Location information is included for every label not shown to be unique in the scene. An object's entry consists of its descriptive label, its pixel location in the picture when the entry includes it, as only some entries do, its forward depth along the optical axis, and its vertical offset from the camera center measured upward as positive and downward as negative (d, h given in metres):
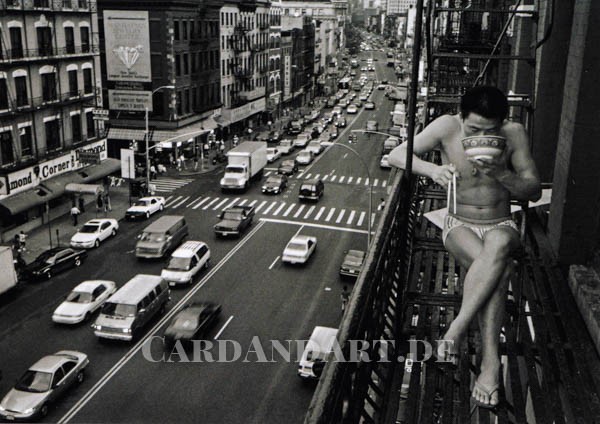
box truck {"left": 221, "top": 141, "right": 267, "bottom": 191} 52.94 -11.01
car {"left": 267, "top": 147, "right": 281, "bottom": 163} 68.12 -12.83
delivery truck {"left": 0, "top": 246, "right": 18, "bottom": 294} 28.97 -10.71
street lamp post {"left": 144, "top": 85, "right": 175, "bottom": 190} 50.34 -10.74
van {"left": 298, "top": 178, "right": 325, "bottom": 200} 50.84 -12.10
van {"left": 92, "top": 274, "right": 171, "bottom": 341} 25.30 -10.95
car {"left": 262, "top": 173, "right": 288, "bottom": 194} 53.46 -12.39
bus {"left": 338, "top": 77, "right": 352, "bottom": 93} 147.48 -11.79
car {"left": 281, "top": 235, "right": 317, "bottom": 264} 35.34 -11.67
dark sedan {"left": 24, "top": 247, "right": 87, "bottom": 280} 32.22 -11.64
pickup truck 40.50 -11.83
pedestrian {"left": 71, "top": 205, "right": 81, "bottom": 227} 42.00 -11.71
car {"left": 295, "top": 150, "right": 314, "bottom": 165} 66.75 -12.67
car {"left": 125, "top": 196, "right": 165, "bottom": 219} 44.22 -12.01
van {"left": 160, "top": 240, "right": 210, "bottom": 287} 31.84 -11.44
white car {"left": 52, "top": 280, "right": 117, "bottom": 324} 26.91 -11.38
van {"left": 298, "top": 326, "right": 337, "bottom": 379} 21.67 -10.73
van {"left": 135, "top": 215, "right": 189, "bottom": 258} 35.59 -11.39
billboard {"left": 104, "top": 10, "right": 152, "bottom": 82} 57.59 -1.43
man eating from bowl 5.15 -1.41
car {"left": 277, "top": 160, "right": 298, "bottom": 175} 61.22 -12.60
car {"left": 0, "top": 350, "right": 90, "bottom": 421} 20.08 -11.17
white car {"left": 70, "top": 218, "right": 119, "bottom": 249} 37.44 -11.77
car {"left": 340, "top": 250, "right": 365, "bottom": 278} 33.16 -11.59
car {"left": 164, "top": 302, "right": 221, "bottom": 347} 25.09 -11.27
